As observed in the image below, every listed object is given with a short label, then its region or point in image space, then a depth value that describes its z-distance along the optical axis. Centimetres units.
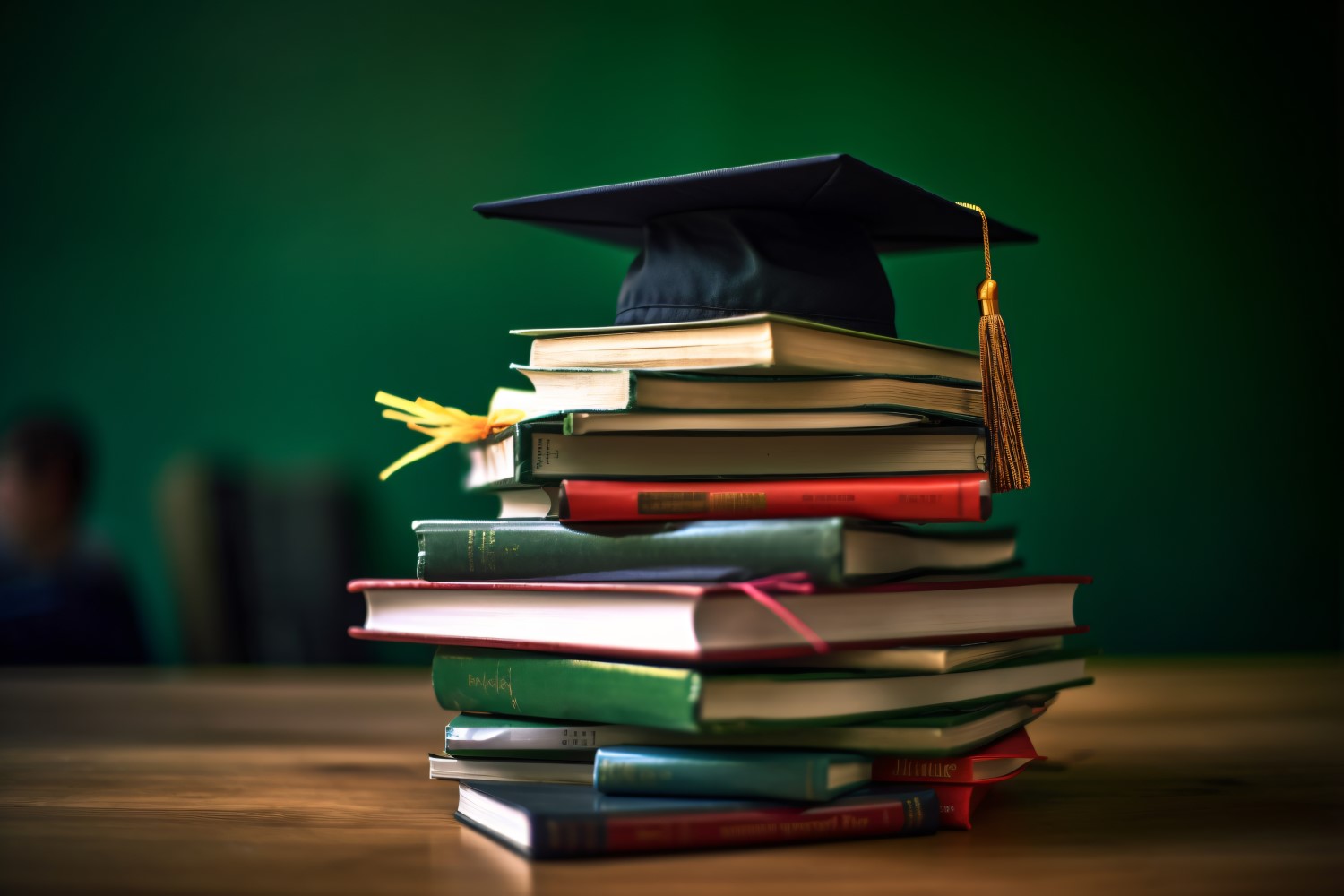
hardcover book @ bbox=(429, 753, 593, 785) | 70
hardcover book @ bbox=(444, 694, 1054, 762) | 65
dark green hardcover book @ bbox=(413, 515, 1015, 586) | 62
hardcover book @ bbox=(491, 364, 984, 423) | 69
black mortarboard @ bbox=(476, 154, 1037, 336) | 76
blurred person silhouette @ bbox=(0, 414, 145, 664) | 246
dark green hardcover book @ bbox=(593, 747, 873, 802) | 61
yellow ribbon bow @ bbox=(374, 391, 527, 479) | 82
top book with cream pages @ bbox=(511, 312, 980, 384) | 67
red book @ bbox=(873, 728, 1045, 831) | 66
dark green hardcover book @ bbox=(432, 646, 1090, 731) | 61
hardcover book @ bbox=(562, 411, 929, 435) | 70
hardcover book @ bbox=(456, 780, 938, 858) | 58
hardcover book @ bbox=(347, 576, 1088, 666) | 61
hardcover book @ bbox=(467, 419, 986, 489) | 71
